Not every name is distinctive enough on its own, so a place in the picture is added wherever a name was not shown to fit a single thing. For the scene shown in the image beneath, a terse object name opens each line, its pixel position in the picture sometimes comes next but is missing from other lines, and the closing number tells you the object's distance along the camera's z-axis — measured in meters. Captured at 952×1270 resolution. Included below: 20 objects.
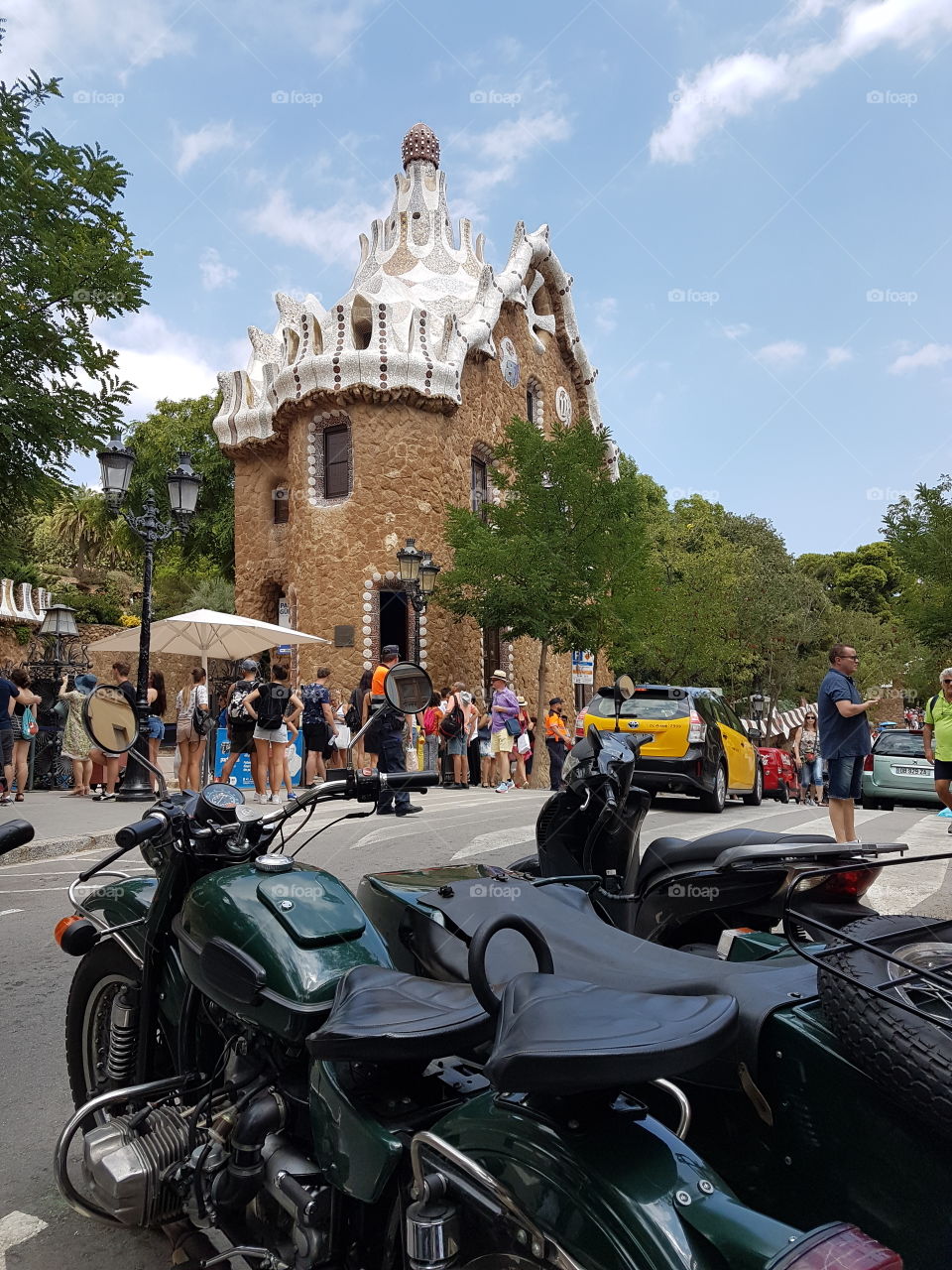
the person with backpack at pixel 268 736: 11.42
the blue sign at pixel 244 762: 14.02
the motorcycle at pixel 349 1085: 1.32
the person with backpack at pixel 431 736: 16.19
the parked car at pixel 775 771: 18.11
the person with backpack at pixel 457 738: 16.03
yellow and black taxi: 11.54
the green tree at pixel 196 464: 38.69
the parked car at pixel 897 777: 15.99
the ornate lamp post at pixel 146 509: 12.43
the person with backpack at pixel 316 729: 14.66
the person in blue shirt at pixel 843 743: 7.09
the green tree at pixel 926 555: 21.27
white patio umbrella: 14.74
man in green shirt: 9.54
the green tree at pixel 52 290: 10.66
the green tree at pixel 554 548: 21.19
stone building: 24.12
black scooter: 2.50
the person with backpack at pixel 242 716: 11.80
